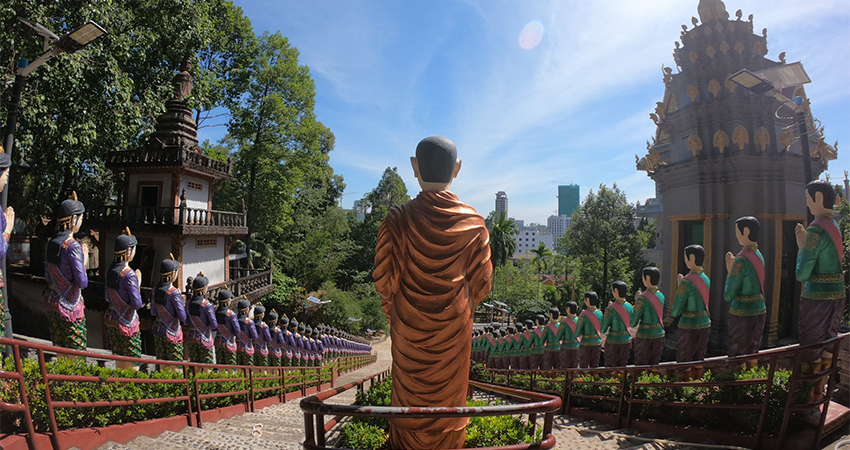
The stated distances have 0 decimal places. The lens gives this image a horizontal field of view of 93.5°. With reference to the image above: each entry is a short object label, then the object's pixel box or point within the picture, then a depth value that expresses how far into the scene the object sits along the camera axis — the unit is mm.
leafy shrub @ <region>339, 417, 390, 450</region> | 3283
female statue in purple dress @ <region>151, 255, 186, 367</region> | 6062
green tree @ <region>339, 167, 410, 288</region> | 32344
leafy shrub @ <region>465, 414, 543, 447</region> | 3221
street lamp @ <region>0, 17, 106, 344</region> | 5316
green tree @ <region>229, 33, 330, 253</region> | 18891
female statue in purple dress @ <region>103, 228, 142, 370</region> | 5375
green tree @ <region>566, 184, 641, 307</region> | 26312
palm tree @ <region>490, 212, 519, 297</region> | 30516
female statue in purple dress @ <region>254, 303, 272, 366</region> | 9500
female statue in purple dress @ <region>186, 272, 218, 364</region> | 6930
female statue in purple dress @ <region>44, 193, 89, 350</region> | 4844
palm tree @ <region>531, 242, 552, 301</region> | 39153
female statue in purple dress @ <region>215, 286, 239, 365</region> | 7754
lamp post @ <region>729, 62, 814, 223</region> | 5715
